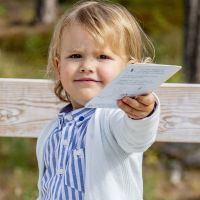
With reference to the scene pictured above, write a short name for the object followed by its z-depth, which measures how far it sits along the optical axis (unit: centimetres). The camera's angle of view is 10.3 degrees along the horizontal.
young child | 353
